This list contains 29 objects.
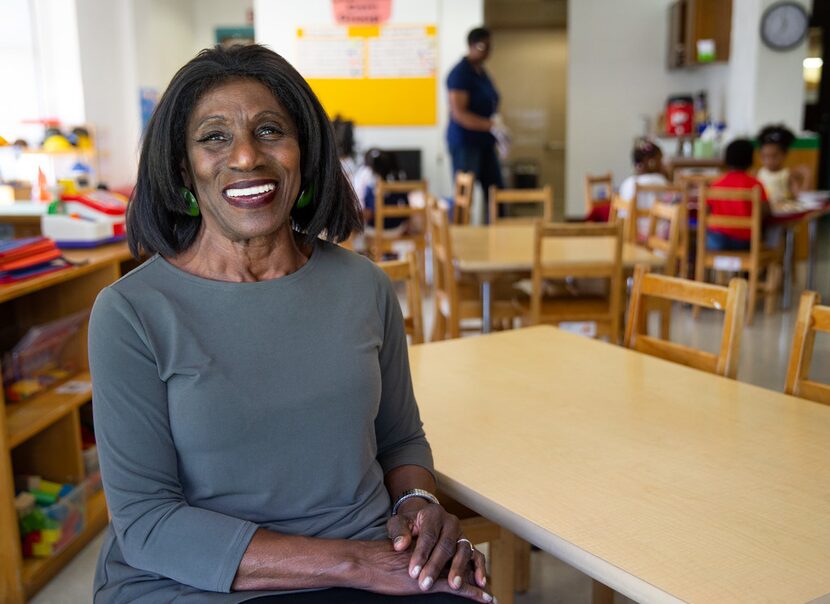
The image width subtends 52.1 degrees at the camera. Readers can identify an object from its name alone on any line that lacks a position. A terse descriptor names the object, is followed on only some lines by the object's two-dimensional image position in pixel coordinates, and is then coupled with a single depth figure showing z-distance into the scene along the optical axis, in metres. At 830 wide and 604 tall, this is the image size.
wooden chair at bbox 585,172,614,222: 5.37
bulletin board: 7.41
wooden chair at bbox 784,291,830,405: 1.83
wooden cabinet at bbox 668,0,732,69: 8.35
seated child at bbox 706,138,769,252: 5.36
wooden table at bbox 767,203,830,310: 5.42
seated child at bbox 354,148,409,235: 5.93
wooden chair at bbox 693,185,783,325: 5.02
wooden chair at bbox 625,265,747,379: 1.99
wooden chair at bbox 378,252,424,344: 2.54
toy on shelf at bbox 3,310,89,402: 2.62
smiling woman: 1.19
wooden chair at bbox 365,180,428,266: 5.55
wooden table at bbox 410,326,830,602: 1.12
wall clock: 7.49
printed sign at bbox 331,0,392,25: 7.36
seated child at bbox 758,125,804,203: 6.12
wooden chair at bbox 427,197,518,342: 3.65
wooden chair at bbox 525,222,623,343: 3.34
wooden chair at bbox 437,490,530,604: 1.78
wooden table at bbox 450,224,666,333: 3.46
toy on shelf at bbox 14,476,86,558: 2.45
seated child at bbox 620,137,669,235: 5.67
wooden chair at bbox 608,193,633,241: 4.54
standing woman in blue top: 6.19
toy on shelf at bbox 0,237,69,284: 2.31
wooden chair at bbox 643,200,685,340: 3.62
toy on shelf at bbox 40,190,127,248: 2.91
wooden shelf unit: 2.29
